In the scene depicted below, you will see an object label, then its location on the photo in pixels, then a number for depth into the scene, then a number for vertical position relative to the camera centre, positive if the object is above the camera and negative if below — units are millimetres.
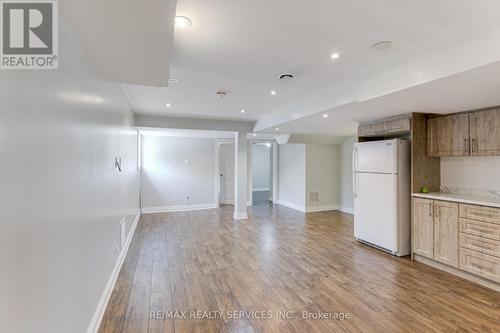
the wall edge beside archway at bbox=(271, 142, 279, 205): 8805 -225
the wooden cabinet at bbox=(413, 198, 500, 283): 2828 -868
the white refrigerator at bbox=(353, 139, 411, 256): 3840 -455
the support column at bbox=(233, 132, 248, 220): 6355 -289
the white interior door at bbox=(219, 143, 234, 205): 8352 -246
